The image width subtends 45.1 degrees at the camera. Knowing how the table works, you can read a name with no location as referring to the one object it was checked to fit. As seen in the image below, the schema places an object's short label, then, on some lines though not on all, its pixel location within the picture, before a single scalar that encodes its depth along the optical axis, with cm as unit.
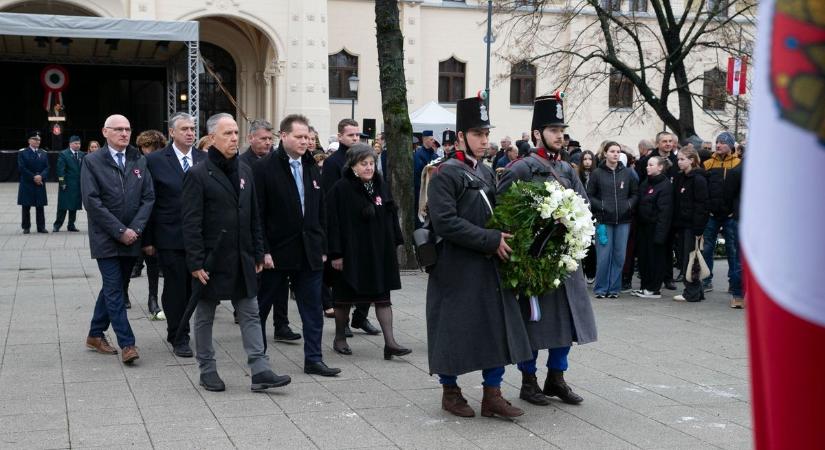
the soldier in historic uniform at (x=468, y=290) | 614
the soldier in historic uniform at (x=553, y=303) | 651
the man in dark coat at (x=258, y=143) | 926
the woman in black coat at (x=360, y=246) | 849
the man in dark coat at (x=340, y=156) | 939
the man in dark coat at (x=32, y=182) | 2005
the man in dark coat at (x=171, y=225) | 876
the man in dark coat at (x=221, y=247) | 698
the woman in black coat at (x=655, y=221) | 1289
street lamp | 3443
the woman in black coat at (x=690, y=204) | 1238
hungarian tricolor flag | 123
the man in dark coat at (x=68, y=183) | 2006
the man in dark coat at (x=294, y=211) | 795
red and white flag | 1858
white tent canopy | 2900
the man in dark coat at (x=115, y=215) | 798
